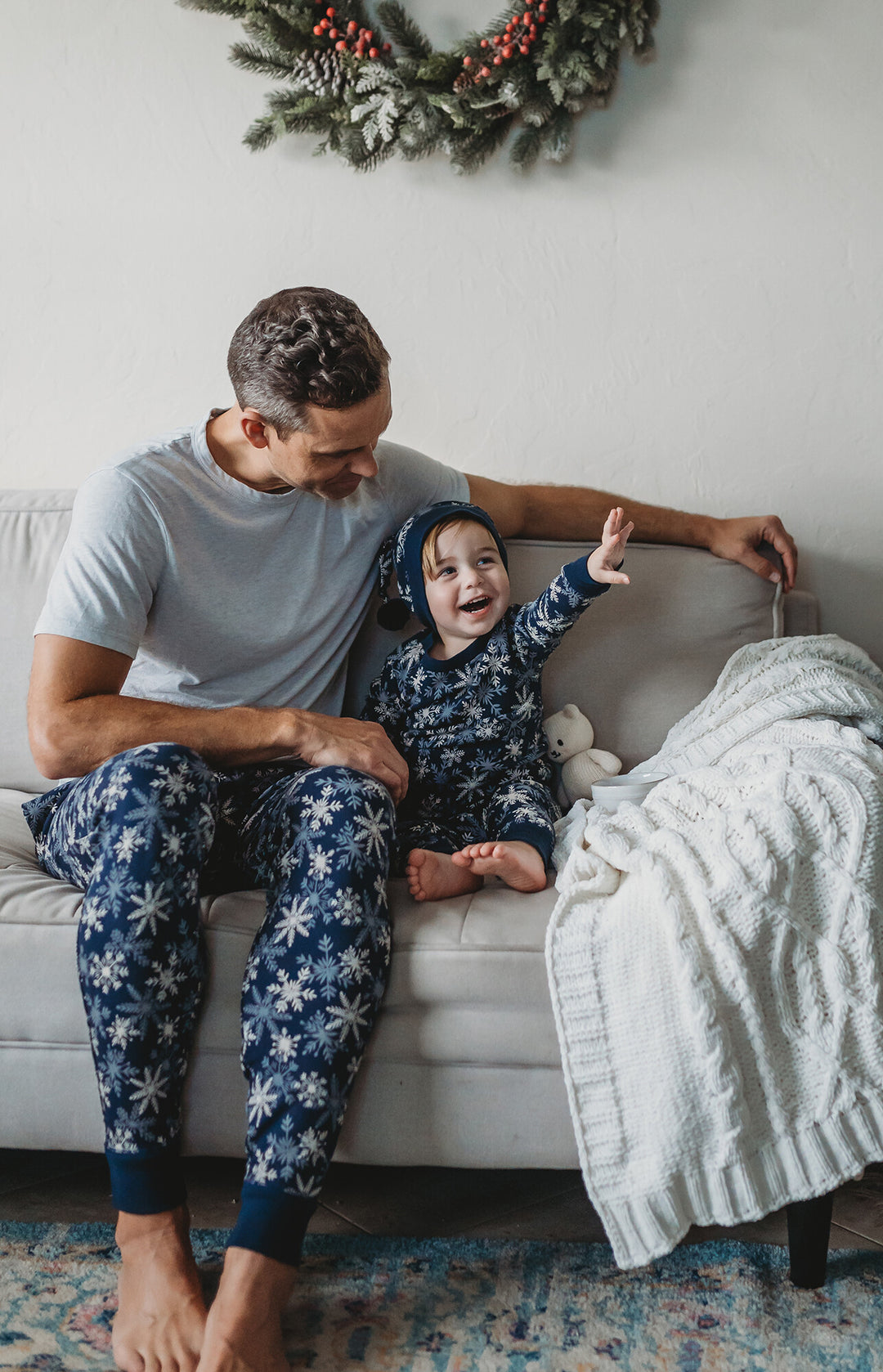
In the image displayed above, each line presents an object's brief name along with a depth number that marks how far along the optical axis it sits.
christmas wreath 1.67
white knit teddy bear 1.52
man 1.00
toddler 1.43
